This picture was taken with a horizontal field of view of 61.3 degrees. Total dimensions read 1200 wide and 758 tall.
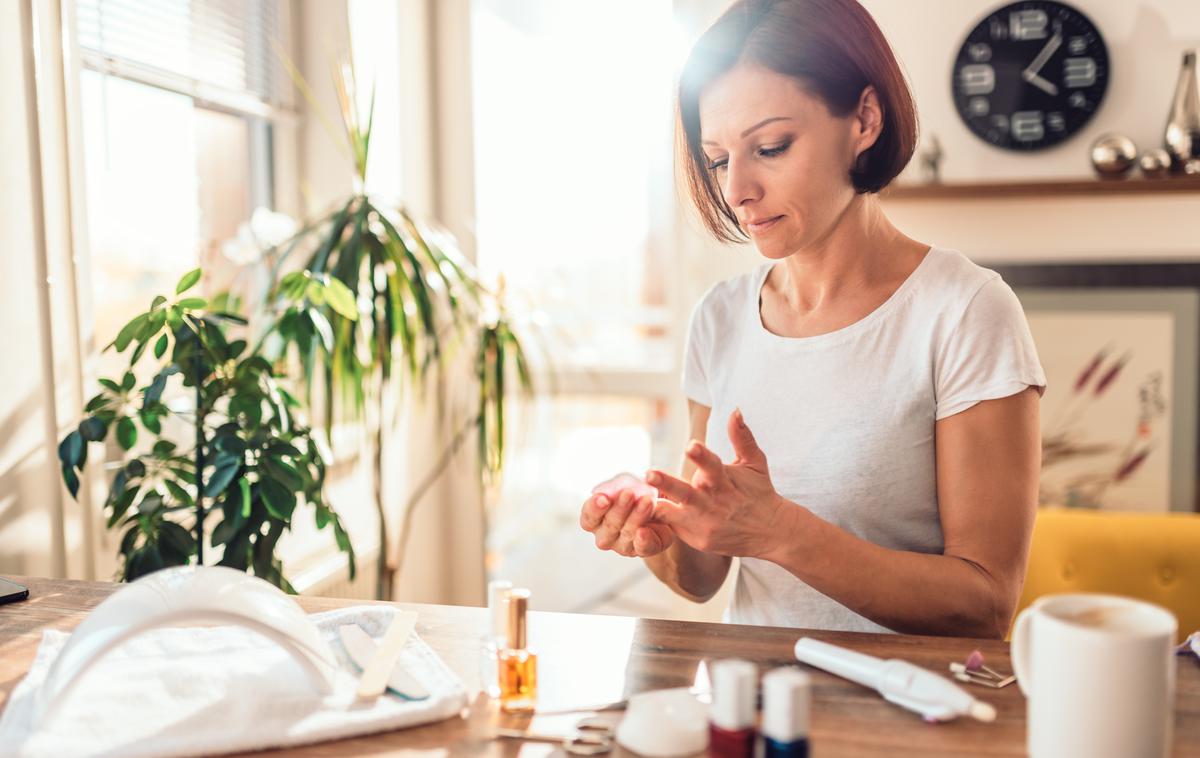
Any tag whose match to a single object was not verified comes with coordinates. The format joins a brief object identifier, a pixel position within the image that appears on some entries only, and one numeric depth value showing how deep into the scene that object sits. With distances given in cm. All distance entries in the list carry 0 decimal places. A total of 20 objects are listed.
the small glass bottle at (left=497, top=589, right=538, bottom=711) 84
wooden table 76
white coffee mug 64
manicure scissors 76
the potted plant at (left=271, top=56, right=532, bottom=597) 187
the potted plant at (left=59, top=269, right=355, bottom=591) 148
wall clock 269
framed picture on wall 270
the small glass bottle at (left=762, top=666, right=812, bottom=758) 61
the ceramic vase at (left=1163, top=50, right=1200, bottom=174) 258
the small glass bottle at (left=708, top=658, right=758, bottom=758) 64
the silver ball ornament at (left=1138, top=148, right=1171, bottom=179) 261
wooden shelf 263
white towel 77
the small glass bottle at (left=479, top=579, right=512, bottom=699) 86
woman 104
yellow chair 183
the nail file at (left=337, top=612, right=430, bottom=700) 85
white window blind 200
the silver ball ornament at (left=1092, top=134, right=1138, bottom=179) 263
